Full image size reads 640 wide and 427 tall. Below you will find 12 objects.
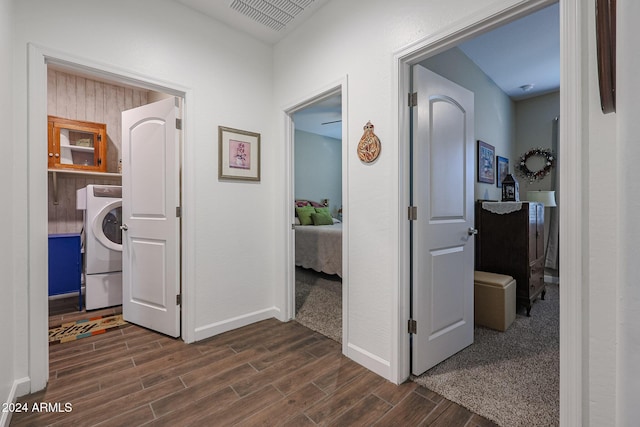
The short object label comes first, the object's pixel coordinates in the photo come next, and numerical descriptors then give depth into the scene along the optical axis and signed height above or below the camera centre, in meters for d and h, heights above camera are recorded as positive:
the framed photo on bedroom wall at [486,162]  3.42 +0.61
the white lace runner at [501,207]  2.98 +0.06
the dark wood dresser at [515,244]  2.94 -0.32
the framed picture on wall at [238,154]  2.60 +0.54
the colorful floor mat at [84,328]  2.49 -1.05
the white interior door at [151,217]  2.46 -0.04
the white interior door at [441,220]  1.91 -0.05
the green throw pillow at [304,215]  5.34 -0.04
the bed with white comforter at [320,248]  4.14 -0.54
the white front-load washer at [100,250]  3.15 -0.41
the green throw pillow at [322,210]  5.70 +0.05
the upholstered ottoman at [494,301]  2.57 -0.79
